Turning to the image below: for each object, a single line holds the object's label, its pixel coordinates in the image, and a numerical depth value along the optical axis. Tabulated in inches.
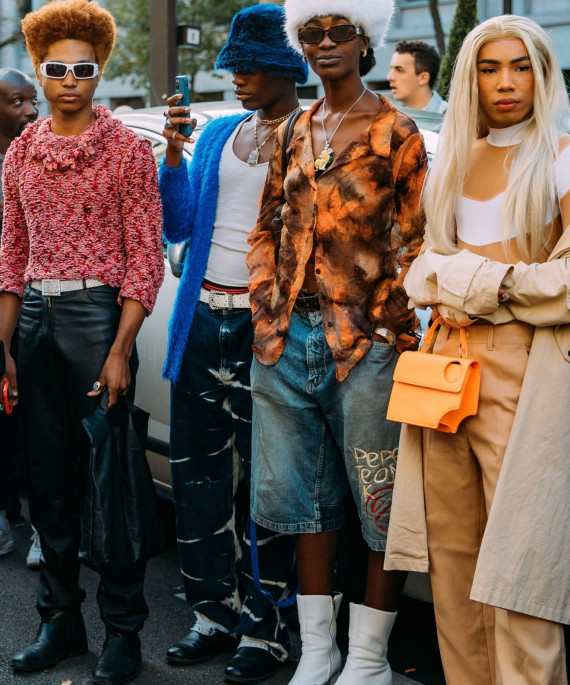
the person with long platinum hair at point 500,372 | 102.0
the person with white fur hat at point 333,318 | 119.4
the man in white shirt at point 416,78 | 267.5
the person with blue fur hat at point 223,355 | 134.9
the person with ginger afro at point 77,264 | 132.2
